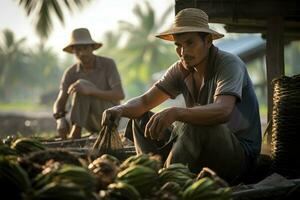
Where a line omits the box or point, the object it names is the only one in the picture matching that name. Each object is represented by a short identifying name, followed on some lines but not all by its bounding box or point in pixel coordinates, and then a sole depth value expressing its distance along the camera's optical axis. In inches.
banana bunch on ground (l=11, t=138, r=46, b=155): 140.9
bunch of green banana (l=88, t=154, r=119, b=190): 125.4
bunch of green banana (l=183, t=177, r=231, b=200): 125.3
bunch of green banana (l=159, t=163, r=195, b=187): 137.2
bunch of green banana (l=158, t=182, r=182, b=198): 127.9
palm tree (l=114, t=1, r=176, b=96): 2190.0
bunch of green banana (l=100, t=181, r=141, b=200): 122.6
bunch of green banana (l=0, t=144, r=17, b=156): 134.4
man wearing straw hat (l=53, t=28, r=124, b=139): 314.3
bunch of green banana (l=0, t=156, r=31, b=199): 113.1
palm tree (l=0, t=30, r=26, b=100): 2815.0
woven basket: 184.9
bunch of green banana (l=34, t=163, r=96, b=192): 114.5
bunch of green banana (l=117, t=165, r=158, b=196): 128.0
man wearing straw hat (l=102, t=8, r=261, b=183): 163.2
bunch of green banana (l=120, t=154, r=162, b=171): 135.3
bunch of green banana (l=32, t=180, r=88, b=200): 109.9
